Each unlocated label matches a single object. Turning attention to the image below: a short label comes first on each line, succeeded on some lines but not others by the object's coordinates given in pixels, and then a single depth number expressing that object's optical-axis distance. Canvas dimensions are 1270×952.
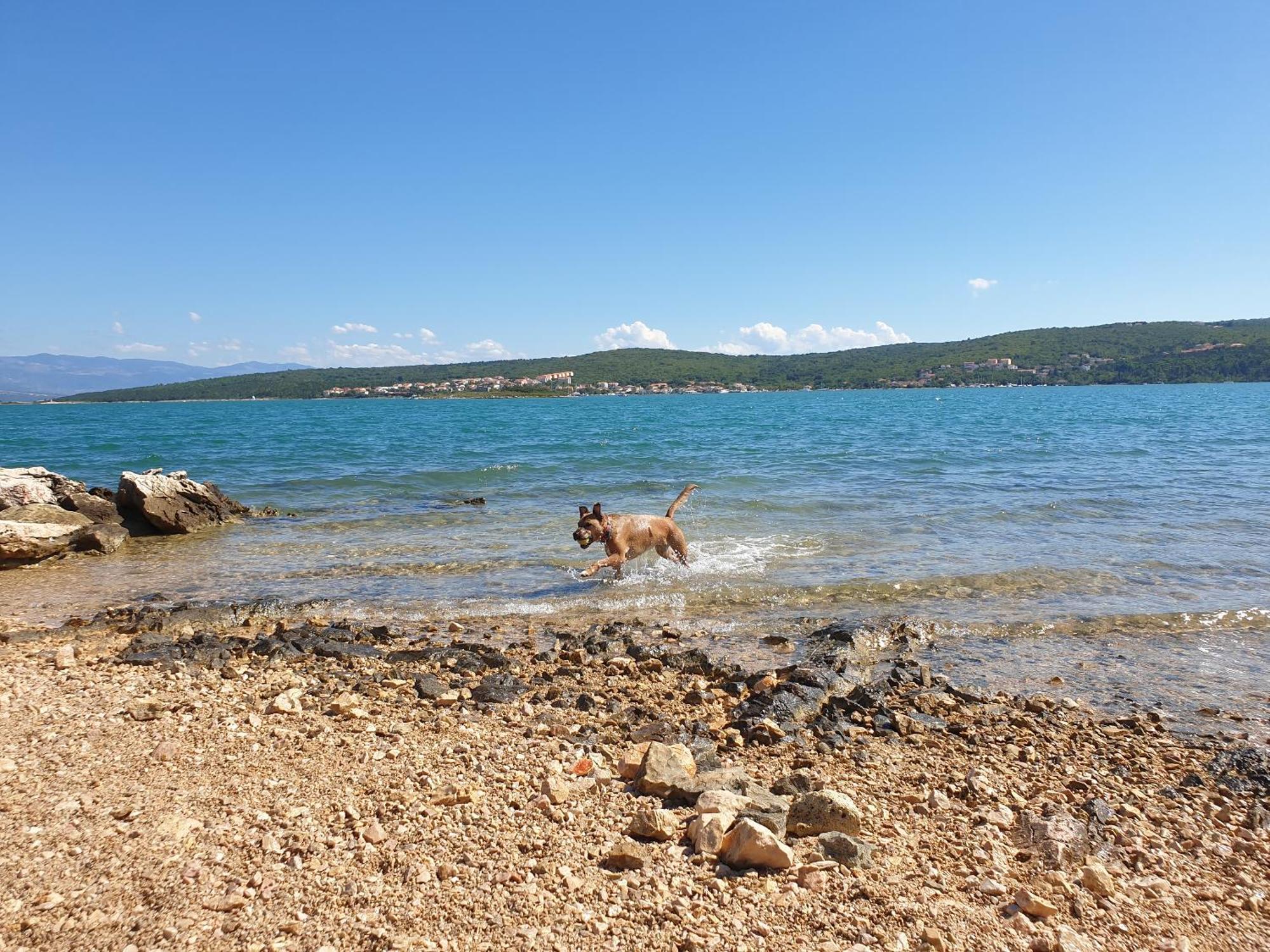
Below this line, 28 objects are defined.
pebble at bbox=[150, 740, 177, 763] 5.14
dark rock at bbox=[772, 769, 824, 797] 4.96
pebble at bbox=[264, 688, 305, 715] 6.13
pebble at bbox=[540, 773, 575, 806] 4.65
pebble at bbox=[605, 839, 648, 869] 3.99
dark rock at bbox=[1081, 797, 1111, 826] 4.64
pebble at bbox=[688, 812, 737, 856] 4.09
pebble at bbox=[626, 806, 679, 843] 4.25
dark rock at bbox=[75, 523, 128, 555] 14.50
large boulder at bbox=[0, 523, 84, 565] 13.24
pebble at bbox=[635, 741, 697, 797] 4.80
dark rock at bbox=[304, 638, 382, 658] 8.05
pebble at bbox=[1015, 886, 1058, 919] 3.68
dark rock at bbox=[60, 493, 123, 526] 16.16
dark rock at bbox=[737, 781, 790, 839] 4.29
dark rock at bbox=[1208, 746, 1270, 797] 5.12
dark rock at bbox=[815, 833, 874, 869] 4.01
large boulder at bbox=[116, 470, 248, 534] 16.41
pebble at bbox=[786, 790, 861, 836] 4.38
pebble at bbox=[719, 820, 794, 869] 3.92
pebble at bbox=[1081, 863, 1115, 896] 3.89
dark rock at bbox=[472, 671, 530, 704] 6.70
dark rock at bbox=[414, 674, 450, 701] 6.75
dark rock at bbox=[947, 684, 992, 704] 6.77
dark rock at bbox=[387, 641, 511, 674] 7.66
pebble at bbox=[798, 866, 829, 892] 3.80
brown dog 11.10
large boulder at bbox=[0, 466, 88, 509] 15.49
